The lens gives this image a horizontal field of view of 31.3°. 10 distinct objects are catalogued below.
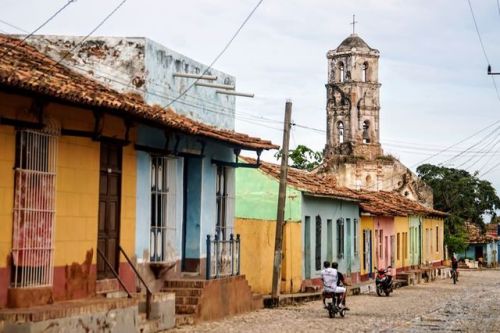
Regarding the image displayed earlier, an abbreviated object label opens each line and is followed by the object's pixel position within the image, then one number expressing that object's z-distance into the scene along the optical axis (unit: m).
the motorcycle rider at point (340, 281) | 20.61
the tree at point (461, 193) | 72.94
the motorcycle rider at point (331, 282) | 20.47
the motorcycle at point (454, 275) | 41.94
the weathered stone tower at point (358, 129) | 65.56
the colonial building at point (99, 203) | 12.41
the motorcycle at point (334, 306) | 20.09
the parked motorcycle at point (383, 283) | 29.83
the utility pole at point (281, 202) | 23.06
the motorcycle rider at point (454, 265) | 42.23
